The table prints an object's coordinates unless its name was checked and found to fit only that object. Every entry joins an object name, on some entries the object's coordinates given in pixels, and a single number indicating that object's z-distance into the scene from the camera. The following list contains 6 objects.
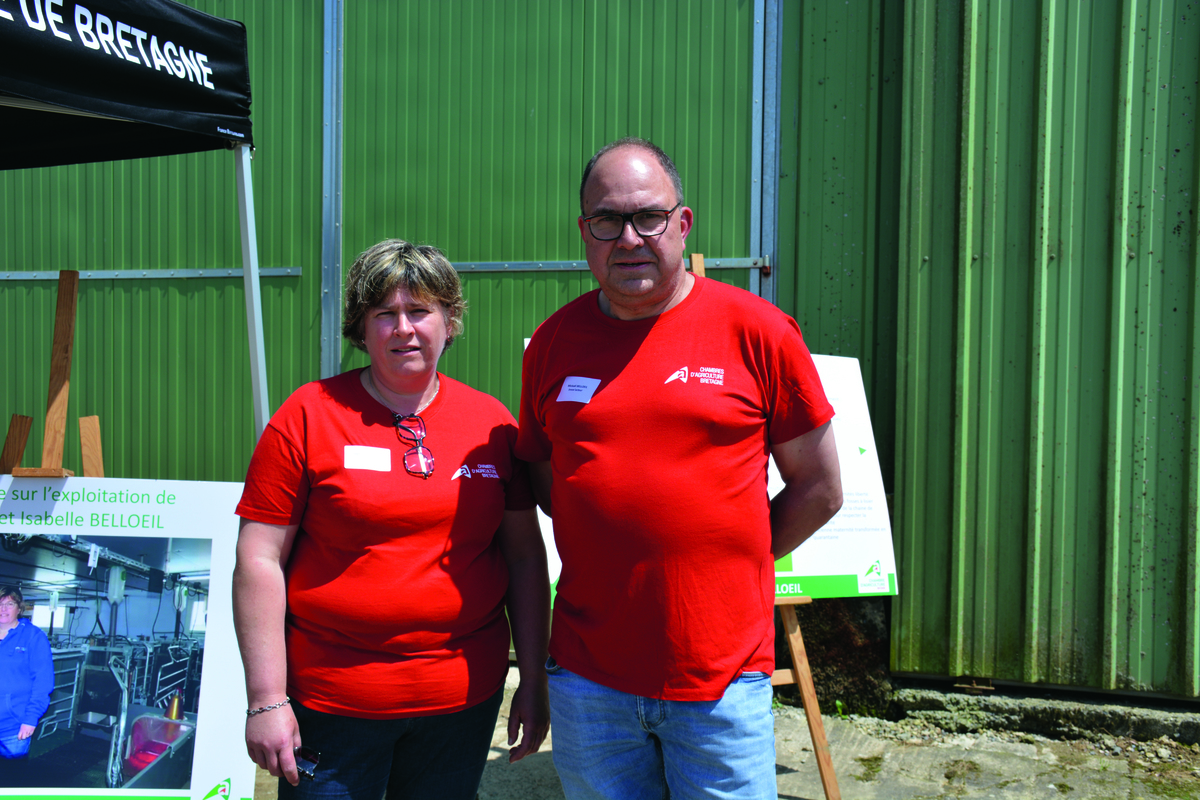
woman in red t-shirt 1.68
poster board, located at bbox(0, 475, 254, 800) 2.65
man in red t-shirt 1.62
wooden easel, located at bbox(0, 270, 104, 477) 2.86
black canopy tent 2.27
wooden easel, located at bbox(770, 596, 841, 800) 3.01
